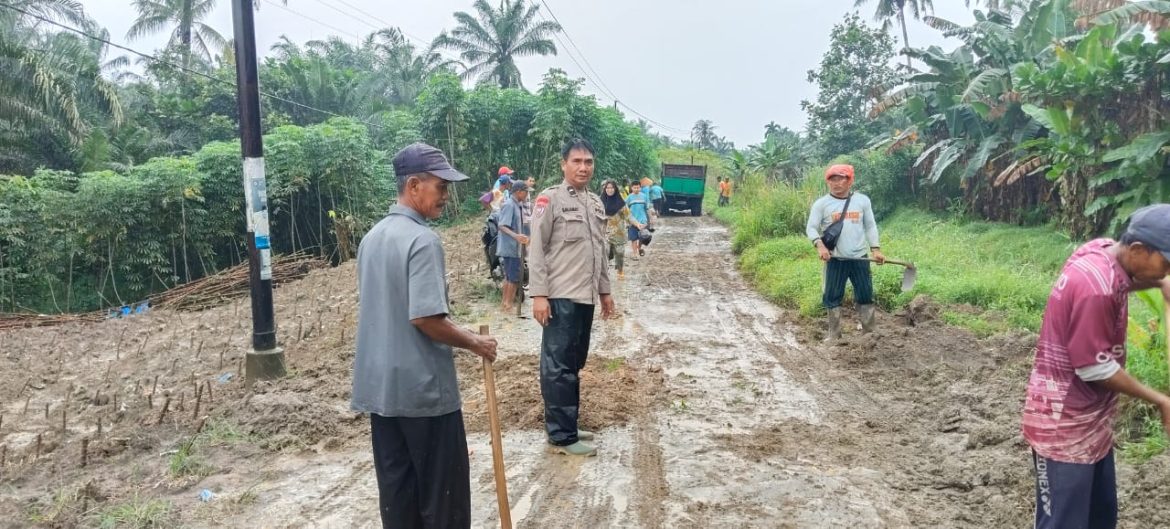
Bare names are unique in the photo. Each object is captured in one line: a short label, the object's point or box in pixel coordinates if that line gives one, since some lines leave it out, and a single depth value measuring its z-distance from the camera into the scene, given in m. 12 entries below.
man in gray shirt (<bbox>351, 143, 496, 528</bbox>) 2.74
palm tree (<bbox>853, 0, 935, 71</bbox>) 35.38
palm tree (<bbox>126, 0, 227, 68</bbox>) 30.51
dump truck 30.33
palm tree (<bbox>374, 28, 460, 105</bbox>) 40.94
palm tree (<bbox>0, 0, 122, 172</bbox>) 17.47
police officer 4.66
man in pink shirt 2.47
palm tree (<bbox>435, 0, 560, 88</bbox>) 36.31
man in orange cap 7.12
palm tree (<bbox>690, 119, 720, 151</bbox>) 84.11
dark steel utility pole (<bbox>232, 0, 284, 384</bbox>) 6.35
